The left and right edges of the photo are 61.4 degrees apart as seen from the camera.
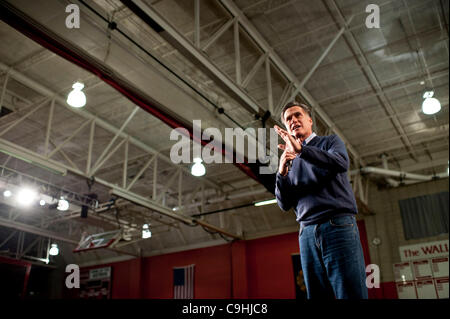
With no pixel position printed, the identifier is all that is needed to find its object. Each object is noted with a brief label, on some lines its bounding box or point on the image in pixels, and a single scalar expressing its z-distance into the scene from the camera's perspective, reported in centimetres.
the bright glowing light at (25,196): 1019
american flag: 1512
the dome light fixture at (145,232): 1214
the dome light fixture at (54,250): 1497
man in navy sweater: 147
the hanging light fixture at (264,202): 1043
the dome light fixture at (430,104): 738
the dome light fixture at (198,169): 868
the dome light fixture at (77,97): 619
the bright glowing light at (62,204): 1044
